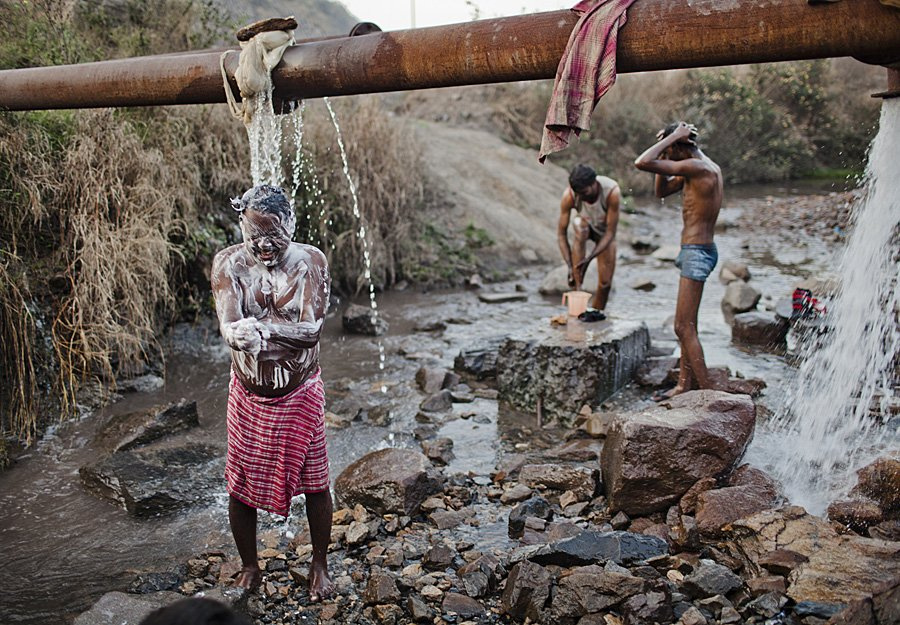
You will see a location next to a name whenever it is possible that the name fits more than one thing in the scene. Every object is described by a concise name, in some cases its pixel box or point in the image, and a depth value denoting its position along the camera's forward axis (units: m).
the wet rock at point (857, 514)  3.74
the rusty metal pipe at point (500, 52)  2.85
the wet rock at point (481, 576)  3.46
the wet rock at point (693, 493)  4.06
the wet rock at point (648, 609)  3.06
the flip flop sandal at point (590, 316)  6.78
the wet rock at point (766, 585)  3.20
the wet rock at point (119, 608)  3.08
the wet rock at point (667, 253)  12.88
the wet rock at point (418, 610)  3.30
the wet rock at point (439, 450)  5.13
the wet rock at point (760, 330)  7.44
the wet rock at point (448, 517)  4.21
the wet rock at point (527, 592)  3.23
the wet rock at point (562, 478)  4.47
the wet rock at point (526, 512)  4.11
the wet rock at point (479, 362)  6.98
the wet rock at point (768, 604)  3.09
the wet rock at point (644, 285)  10.84
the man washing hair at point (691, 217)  5.51
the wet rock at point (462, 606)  3.32
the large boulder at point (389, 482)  4.30
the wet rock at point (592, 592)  3.16
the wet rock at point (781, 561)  3.29
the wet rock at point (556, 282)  10.50
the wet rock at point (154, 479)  4.46
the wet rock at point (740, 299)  8.88
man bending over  7.50
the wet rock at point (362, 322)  8.48
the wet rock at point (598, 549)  3.52
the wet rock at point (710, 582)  3.27
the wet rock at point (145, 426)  5.29
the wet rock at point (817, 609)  3.00
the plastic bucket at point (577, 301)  6.92
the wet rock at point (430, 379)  6.61
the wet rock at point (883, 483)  3.84
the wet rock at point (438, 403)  6.18
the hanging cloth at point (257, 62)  3.71
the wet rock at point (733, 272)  10.94
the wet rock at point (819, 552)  3.10
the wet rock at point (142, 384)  6.39
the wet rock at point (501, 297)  10.17
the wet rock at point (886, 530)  3.65
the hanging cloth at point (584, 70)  3.07
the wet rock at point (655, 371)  6.48
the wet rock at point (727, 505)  3.76
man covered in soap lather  3.19
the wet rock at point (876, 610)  2.70
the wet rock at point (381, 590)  3.40
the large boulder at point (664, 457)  4.18
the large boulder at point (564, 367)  5.95
